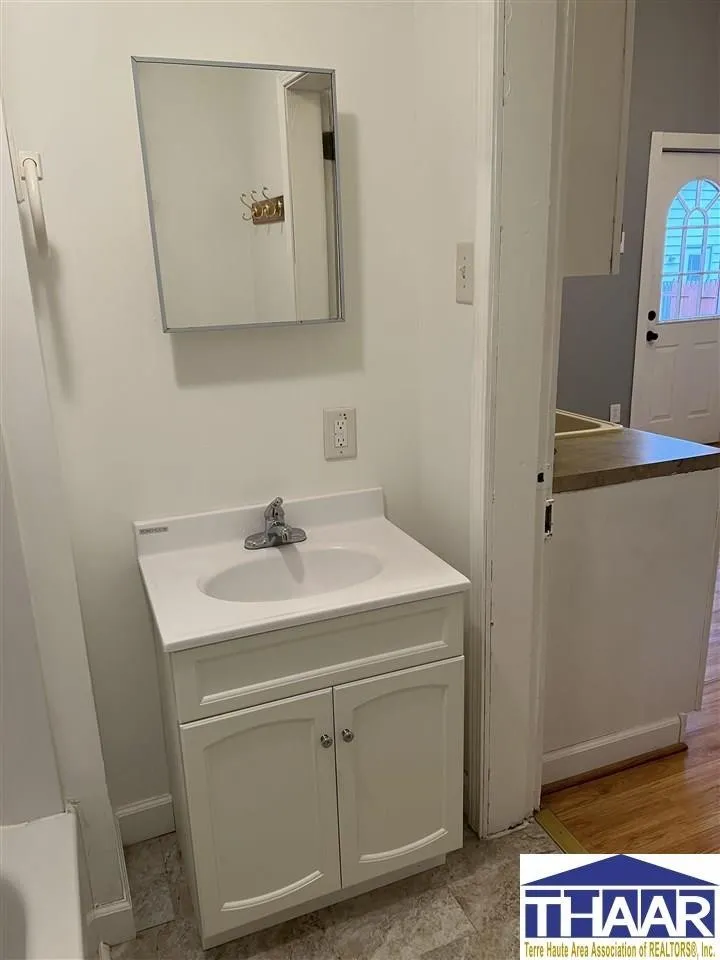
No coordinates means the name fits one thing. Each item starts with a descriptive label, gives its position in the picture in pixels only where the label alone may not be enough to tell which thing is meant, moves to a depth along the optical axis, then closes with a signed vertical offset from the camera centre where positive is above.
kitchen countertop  1.88 -0.51
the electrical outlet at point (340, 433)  1.92 -0.41
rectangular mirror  1.59 +0.17
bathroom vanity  1.45 -0.88
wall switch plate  1.63 -0.02
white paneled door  4.61 -0.25
